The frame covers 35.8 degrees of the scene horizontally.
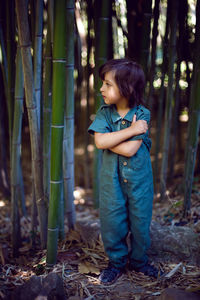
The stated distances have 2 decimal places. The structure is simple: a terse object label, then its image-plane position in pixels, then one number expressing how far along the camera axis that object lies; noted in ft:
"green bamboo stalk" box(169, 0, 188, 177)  6.40
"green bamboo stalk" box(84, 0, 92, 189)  6.65
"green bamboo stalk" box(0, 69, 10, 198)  8.30
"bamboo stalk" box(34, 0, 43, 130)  5.23
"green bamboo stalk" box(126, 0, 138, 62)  8.25
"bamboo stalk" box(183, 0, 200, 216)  6.03
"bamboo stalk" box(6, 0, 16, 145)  5.76
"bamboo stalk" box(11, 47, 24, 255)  5.79
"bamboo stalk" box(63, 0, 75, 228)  5.33
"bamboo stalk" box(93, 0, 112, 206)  5.63
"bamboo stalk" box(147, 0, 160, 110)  6.26
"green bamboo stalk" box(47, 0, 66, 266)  4.62
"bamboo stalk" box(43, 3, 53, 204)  5.51
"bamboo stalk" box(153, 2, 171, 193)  6.69
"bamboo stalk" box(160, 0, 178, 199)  6.46
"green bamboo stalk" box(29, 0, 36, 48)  5.58
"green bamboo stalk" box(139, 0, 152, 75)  5.76
